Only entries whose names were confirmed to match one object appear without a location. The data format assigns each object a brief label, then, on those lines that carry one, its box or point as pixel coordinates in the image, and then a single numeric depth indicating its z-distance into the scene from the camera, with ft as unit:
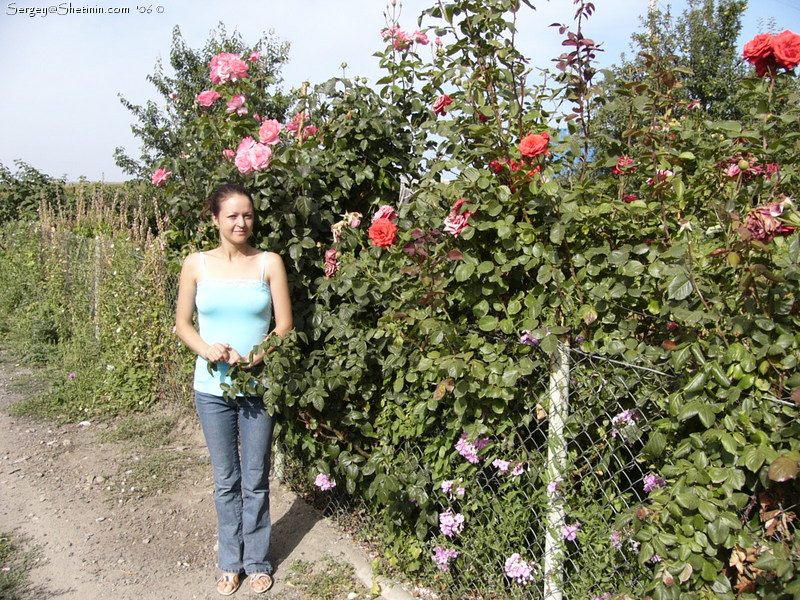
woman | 10.27
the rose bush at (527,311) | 6.31
